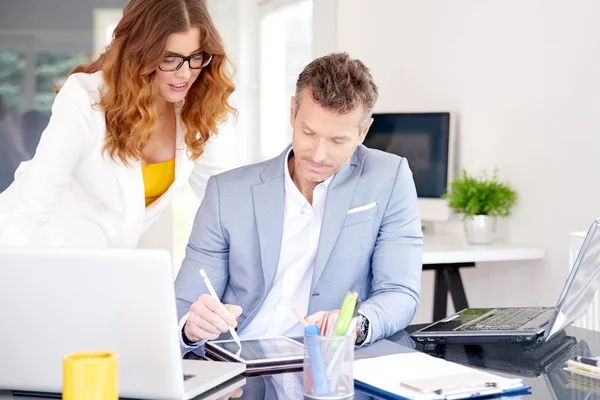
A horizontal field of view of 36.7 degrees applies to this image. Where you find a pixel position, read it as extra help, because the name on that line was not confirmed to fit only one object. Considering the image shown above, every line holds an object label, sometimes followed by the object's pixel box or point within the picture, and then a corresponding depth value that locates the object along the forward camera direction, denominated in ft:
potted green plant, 11.68
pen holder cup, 4.47
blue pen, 4.47
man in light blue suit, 6.46
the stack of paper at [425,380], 4.50
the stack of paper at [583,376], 4.79
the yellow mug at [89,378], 3.60
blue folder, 4.50
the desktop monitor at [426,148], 12.76
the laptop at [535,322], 5.59
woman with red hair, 7.39
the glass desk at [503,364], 4.63
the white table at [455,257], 11.18
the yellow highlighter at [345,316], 4.54
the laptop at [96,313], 4.09
